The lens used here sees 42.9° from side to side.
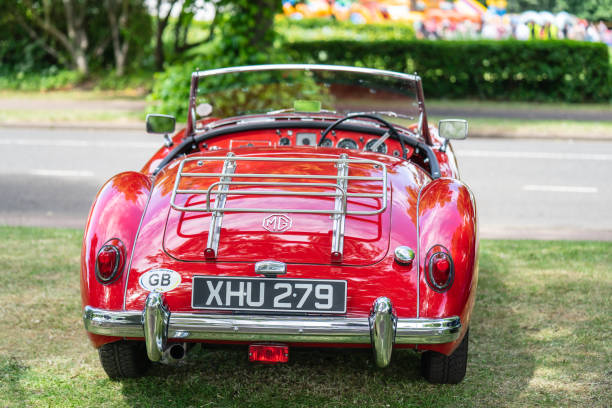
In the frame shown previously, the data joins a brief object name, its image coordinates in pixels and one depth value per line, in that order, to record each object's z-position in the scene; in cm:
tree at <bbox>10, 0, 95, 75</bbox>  2017
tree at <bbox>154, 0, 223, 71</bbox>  1894
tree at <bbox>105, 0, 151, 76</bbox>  1992
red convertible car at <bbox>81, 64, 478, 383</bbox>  307
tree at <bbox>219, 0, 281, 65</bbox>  1389
